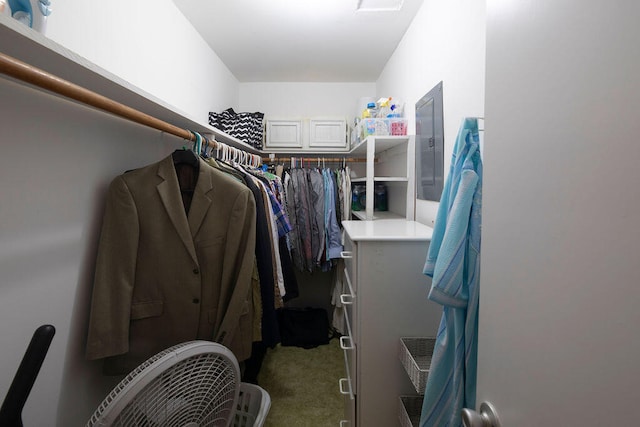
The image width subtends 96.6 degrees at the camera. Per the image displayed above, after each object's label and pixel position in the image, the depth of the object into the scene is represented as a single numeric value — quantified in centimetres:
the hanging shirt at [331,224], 238
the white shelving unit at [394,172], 193
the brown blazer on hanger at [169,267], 103
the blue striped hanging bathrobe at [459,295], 81
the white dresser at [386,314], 119
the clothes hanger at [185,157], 120
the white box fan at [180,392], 69
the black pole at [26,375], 49
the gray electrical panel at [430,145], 150
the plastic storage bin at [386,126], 201
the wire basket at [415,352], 106
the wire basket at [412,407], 118
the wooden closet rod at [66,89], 54
